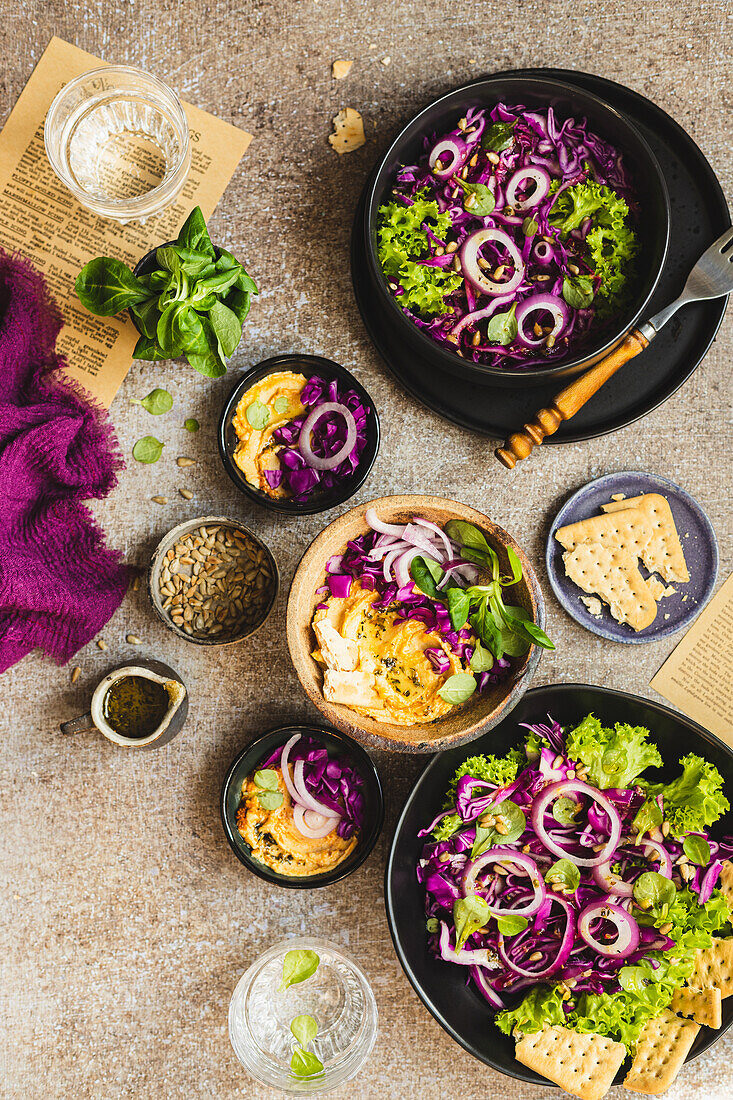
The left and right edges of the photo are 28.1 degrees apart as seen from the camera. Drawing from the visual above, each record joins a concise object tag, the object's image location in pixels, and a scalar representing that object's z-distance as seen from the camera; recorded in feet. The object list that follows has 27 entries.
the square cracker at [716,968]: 2.91
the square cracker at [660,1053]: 2.91
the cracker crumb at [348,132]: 3.05
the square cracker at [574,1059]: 2.90
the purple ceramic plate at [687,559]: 3.08
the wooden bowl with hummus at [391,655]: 2.80
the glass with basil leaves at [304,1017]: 2.96
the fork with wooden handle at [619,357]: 2.89
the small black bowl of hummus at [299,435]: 2.96
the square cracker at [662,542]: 3.07
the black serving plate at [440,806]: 2.93
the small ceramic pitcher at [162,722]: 2.96
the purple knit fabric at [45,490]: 3.01
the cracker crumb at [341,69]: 3.05
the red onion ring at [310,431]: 2.94
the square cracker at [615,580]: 3.06
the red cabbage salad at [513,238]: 2.89
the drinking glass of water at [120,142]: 3.01
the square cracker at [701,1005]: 2.89
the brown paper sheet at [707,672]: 3.10
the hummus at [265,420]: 2.96
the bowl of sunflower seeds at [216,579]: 3.02
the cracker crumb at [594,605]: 3.07
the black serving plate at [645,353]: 2.98
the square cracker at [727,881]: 2.94
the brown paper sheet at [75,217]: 3.07
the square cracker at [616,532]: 3.05
